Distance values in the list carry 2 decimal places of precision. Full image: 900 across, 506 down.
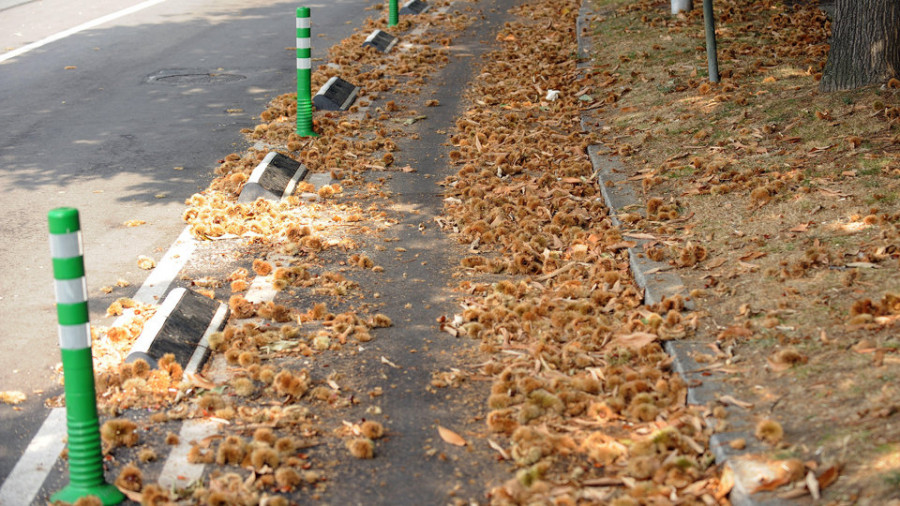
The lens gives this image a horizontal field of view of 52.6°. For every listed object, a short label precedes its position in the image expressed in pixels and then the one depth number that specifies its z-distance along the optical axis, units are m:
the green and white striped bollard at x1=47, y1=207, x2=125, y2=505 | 3.53
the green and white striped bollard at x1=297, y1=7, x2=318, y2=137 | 9.09
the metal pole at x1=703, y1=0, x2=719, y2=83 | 9.64
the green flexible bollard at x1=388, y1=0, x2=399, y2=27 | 15.41
